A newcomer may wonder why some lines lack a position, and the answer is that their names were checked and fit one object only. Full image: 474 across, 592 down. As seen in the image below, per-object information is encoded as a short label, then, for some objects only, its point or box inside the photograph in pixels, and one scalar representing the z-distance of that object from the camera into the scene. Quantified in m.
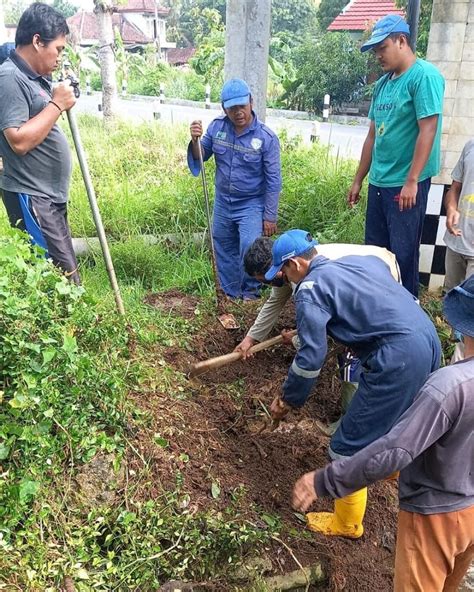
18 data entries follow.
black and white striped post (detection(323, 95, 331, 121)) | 15.34
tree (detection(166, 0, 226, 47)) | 43.03
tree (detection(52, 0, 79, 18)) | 52.37
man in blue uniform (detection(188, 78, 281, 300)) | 4.50
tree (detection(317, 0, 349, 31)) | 28.97
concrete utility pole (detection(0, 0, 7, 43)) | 7.32
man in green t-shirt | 3.67
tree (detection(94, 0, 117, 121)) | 11.67
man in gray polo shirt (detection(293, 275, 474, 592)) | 1.62
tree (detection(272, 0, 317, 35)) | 40.97
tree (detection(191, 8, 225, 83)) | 22.08
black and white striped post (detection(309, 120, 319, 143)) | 10.91
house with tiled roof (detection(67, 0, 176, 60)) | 43.84
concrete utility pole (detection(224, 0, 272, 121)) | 5.29
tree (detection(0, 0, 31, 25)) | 47.91
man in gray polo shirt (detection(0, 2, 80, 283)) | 3.17
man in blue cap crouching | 2.42
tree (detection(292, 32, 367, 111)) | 19.48
